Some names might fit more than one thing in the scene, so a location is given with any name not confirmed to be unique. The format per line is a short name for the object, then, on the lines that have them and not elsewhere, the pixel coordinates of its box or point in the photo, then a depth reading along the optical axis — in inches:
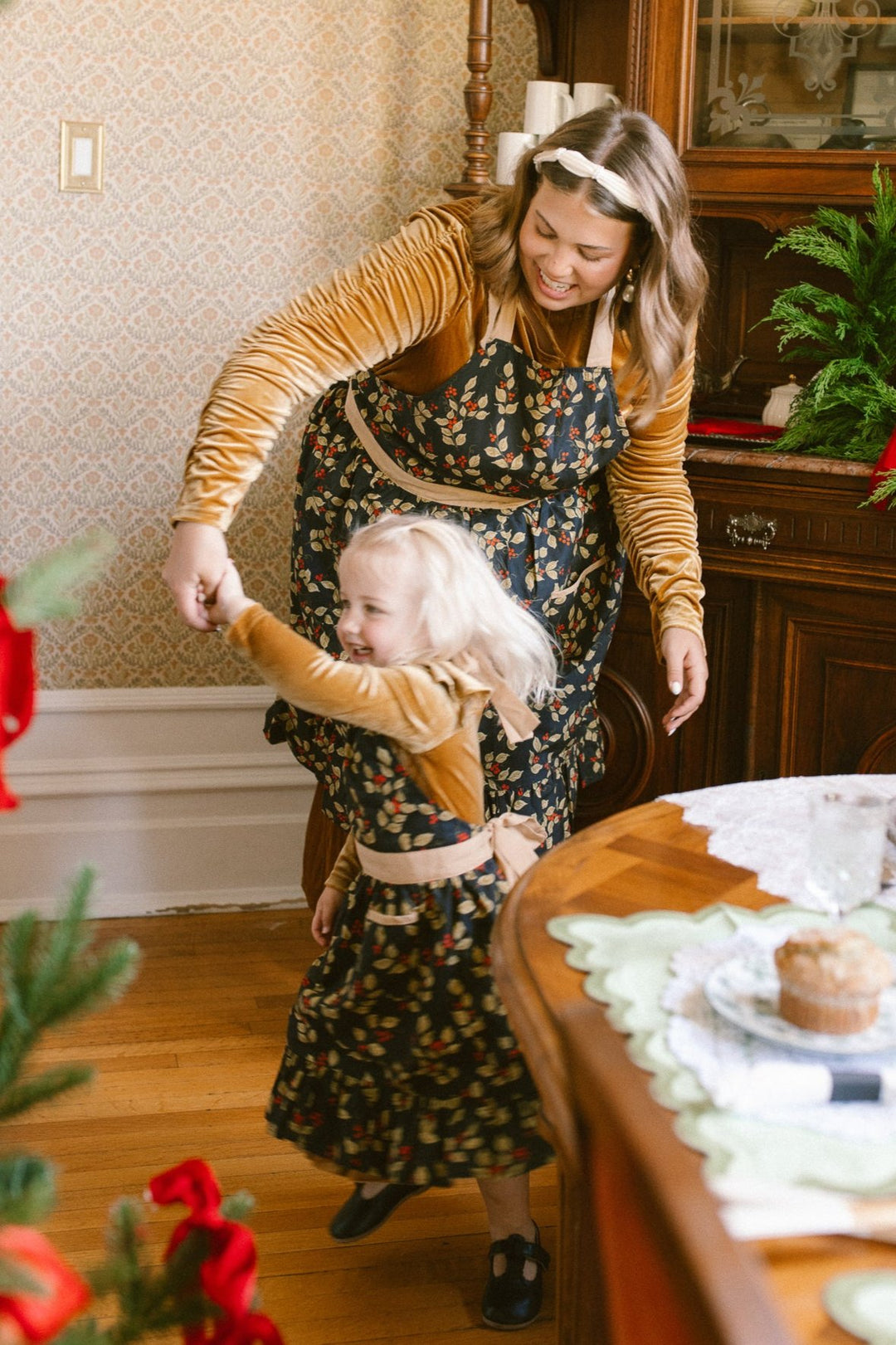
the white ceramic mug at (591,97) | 99.3
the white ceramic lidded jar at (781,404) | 98.1
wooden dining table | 25.5
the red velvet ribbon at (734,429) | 97.0
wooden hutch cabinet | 90.4
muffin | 34.7
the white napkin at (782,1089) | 32.7
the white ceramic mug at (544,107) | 98.3
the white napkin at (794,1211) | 28.5
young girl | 62.5
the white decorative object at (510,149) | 97.7
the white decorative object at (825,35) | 93.9
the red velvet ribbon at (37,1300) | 22.3
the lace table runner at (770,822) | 47.1
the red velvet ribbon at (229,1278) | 29.4
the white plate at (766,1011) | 34.5
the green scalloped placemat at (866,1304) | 25.6
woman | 68.9
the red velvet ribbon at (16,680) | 24.4
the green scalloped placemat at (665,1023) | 30.3
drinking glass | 39.3
